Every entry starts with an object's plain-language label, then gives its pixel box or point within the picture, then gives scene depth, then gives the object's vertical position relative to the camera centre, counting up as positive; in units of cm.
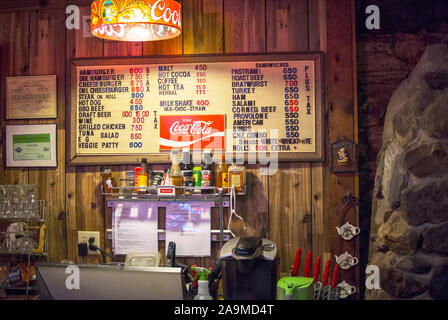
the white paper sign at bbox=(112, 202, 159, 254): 349 -40
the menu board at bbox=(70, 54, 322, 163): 340 +43
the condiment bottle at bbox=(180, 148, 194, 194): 329 -2
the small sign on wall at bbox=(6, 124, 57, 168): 360 +18
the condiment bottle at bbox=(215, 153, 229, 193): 335 -4
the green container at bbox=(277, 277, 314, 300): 262 -63
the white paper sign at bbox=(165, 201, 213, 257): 346 -39
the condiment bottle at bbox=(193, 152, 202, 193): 334 -4
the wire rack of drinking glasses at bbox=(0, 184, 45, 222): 341 -21
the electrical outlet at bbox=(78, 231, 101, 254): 354 -46
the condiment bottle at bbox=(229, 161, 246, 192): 332 -6
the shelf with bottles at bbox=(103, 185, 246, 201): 329 -16
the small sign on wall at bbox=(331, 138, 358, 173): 335 +7
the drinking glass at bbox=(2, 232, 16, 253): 343 -49
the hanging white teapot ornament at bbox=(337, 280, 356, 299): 335 -80
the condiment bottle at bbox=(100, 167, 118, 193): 345 -6
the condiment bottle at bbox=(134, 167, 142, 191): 340 -2
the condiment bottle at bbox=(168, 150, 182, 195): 333 -2
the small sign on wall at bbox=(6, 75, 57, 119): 359 +53
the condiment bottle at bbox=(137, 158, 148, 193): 337 -4
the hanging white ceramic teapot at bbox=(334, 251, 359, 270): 336 -62
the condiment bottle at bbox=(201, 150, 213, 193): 330 -2
